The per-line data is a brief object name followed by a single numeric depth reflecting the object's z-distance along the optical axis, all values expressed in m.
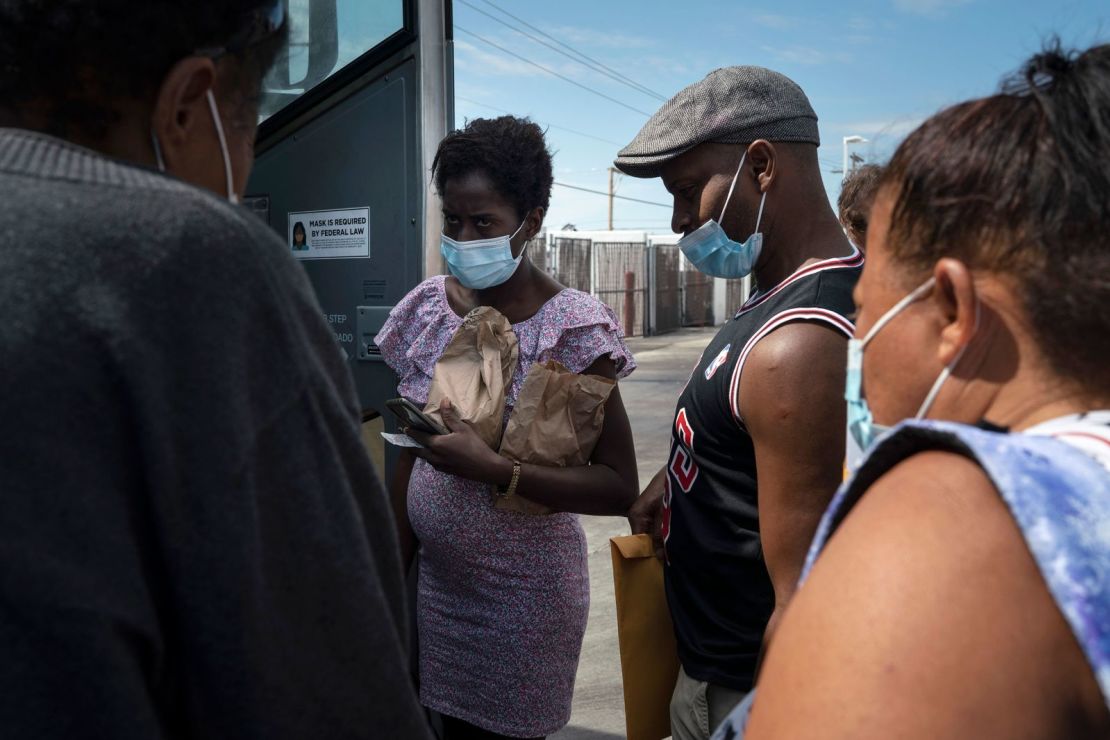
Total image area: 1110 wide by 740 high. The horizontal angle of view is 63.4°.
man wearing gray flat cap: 1.70
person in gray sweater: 0.71
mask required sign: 3.12
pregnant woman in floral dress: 2.42
